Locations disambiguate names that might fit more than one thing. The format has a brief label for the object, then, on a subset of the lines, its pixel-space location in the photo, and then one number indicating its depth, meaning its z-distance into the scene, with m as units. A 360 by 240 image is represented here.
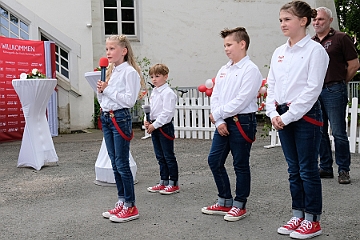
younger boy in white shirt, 6.01
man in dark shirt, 6.11
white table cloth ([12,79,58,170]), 7.93
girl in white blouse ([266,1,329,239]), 4.12
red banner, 11.48
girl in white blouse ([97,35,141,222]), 4.86
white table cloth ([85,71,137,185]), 6.48
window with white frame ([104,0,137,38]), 15.13
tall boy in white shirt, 4.70
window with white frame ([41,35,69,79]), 13.49
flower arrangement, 8.16
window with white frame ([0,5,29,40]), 12.65
